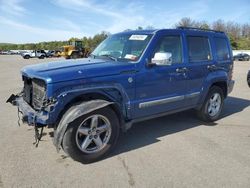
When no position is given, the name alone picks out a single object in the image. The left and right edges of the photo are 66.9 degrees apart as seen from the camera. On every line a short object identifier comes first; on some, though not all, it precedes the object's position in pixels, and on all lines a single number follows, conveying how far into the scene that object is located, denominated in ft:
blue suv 8.84
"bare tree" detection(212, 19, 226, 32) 191.59
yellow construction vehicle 86.39
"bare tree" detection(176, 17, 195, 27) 171.91
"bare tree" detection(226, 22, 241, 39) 194.81
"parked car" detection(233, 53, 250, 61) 104.64
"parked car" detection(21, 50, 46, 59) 111.67
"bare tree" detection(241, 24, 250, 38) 197.79
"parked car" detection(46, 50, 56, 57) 124.03
